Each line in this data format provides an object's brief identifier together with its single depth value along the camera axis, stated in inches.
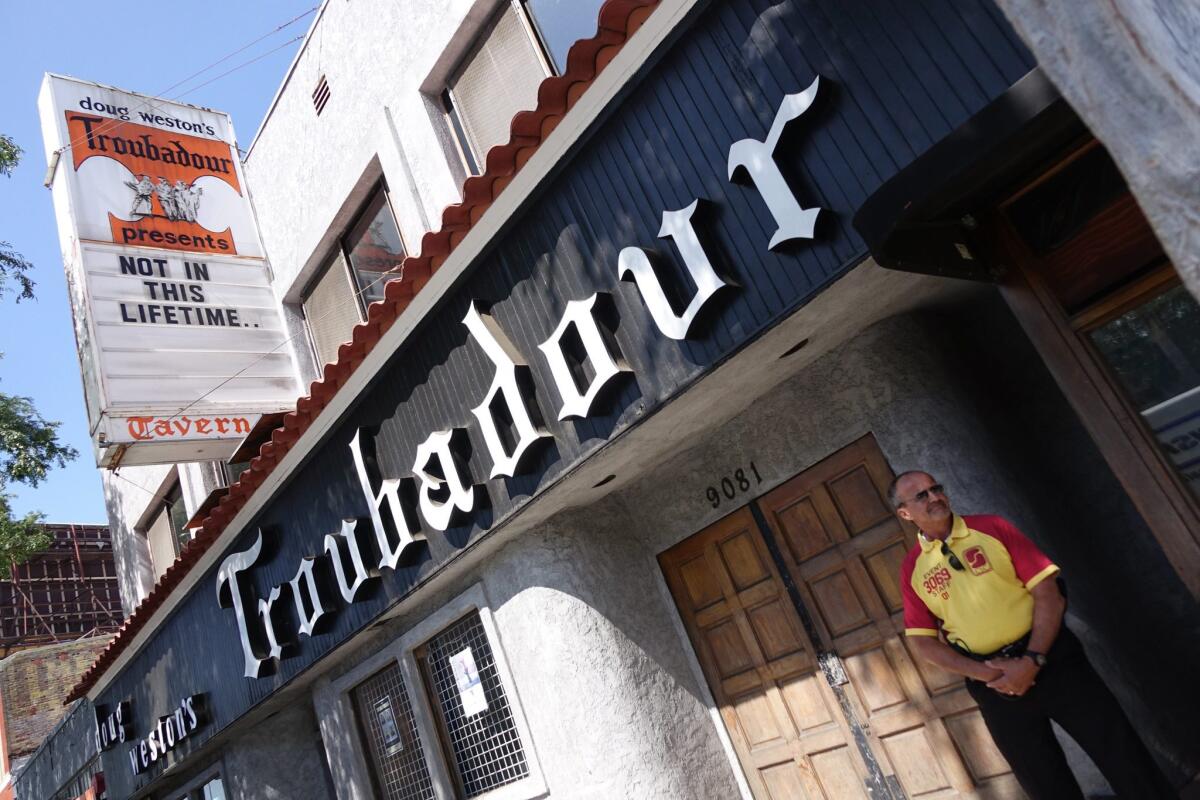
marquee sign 327.9
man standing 127.0
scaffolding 1238.3
